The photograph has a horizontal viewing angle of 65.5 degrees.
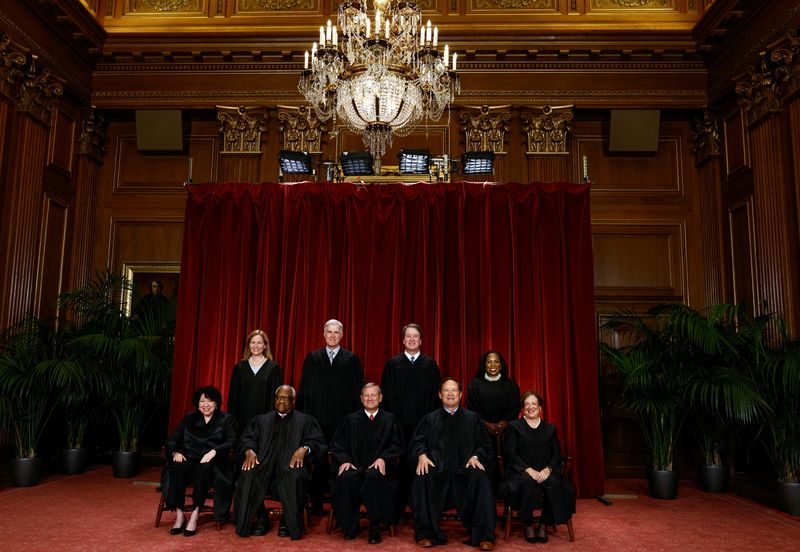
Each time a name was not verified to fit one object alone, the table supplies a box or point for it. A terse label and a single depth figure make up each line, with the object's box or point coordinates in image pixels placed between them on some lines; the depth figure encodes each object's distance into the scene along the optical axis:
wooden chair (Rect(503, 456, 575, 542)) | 4.31
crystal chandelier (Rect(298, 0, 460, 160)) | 5.26
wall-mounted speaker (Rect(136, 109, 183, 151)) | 8.13
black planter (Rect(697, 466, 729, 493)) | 6.04
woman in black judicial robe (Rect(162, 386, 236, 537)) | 4.45
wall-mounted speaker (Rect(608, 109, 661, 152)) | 7.87
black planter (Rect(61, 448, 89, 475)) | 6.40
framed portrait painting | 8.02
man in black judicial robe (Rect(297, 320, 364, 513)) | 5.20
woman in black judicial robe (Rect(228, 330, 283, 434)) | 5.19
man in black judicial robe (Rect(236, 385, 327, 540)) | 4.38
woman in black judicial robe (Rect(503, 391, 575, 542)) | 4.34
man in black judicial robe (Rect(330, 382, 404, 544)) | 4.36
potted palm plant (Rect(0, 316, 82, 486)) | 5.62
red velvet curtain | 5.60
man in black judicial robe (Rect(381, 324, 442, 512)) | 5.18
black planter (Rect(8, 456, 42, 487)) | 5.77
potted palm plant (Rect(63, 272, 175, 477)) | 6.14
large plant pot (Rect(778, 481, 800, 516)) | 5.04
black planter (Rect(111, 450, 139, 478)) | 6.34
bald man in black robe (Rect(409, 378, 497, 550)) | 4.23
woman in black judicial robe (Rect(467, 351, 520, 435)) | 5.25
